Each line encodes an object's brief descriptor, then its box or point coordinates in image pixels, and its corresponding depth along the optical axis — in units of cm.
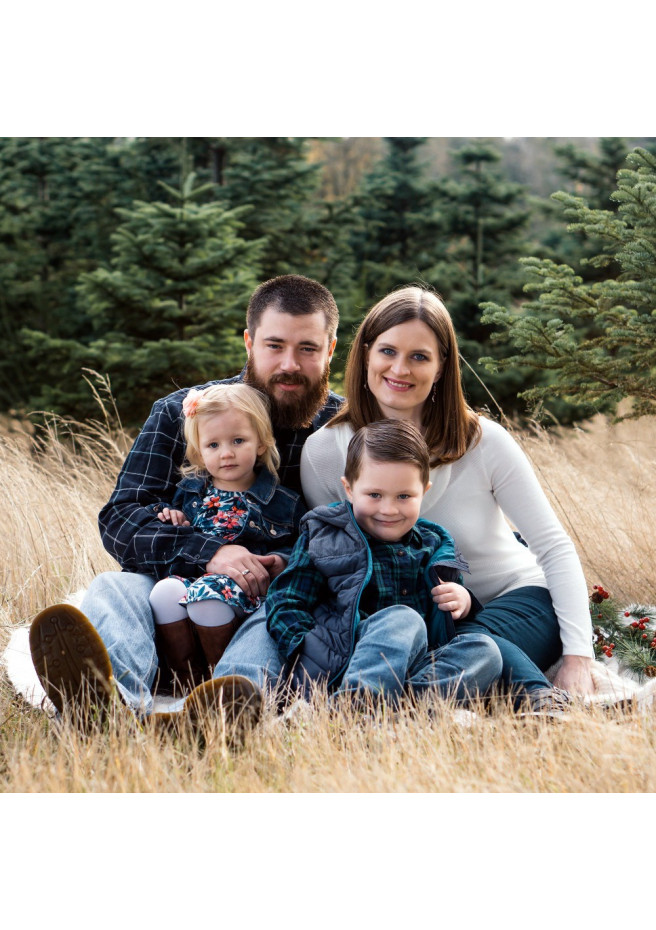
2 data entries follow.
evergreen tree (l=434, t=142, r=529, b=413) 903
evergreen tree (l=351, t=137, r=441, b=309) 1056
